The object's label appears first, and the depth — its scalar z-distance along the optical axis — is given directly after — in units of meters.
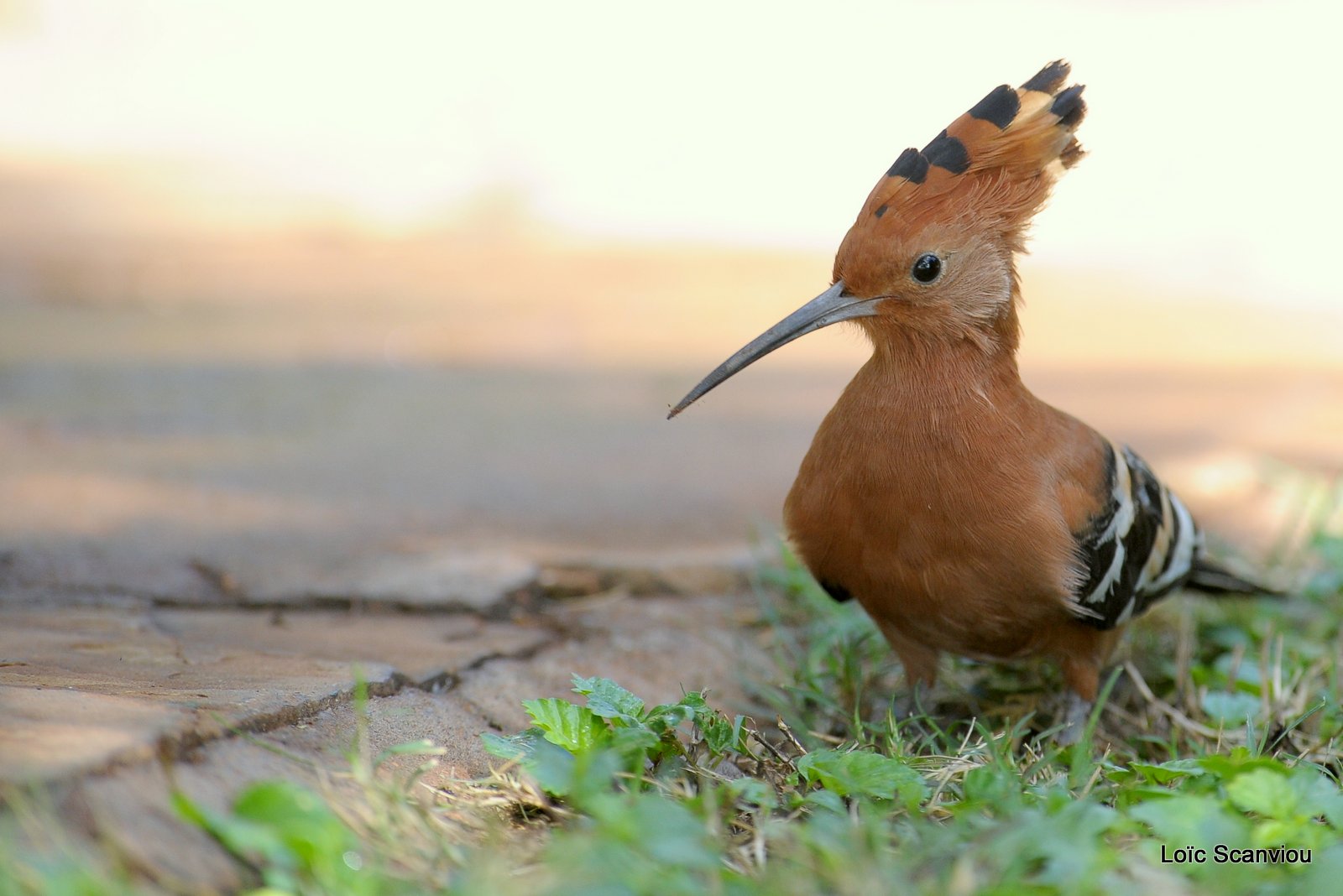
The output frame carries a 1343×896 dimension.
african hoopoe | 5.39
